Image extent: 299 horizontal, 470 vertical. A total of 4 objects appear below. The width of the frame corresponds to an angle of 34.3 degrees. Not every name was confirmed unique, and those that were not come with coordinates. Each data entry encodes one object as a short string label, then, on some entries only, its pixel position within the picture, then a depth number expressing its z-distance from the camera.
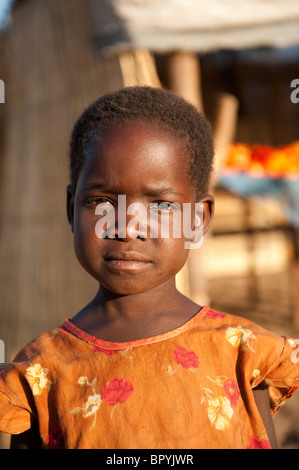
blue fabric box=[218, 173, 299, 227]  3.83
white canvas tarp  2.54
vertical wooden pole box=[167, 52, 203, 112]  2.85
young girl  1.07
